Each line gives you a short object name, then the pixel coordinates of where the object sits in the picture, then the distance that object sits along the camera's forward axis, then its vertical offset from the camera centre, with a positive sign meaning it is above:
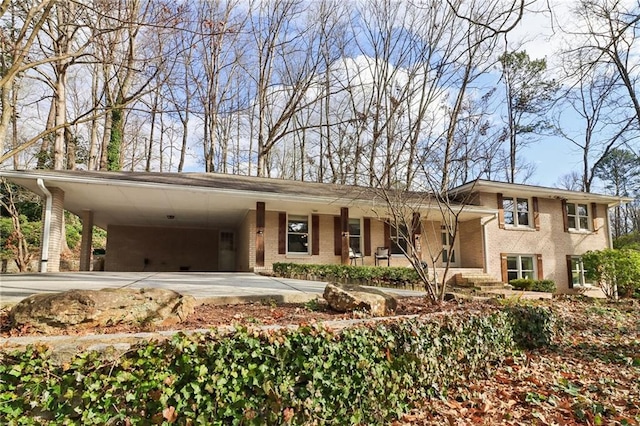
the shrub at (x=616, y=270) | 11.20 -0.66
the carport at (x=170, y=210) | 9.67 +1.47
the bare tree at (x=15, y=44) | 4.28 +2.64
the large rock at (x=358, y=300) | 4.21 -0.58
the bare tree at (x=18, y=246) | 13.61 +0.30
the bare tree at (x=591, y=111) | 6.30 +4.05
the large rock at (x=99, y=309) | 2.92 -0.48
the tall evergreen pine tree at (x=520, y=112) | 21.08 +8.43
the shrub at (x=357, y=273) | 10.80 -0.67
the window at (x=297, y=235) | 13.41 +0.60
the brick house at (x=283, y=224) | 10.36 +1.10
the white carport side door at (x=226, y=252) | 16.89 +0.00
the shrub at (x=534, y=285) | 13.14 -1.27
